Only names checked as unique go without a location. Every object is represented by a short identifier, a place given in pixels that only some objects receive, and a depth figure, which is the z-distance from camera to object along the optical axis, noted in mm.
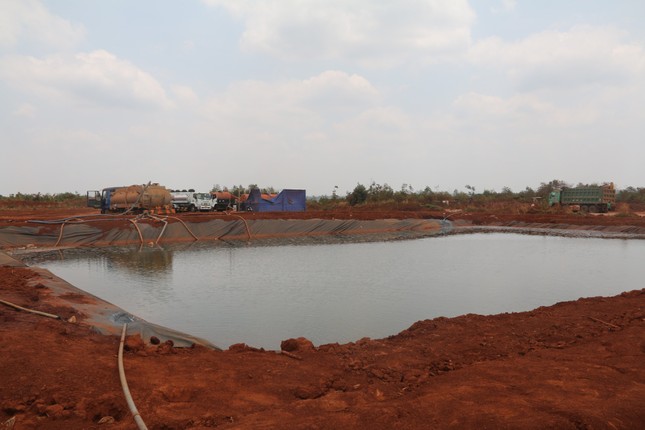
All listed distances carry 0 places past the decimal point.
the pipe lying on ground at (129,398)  2609
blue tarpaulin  29281
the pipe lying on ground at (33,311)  5305
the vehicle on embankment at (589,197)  30281
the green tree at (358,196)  39219
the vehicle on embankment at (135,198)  23656
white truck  27672
